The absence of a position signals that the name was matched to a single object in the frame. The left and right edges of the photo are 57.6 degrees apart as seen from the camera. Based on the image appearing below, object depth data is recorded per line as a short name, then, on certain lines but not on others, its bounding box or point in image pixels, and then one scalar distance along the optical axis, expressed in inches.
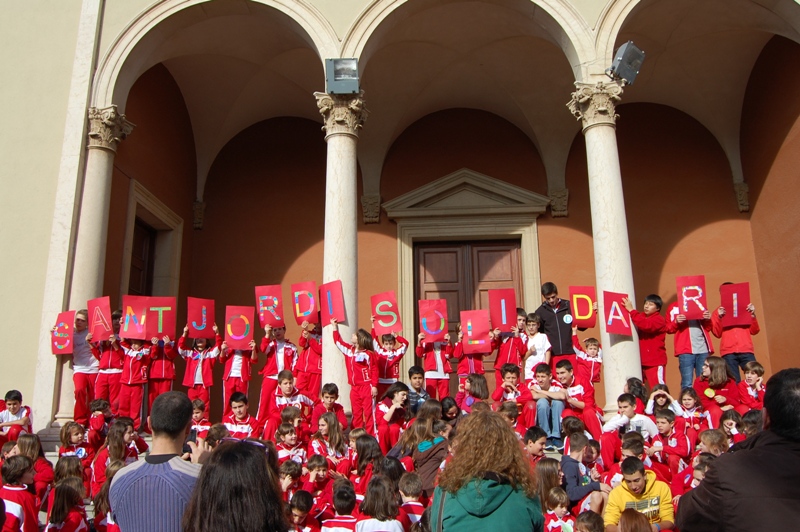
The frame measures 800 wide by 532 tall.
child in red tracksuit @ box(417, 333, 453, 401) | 352.2
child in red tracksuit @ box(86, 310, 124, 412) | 341.1
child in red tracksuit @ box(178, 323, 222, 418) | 362.9
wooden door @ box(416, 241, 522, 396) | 489.7
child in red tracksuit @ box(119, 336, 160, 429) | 339.9
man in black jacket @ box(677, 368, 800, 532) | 77.2
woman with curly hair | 97.3
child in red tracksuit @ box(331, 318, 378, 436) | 318.0
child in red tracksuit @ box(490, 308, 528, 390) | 343.9
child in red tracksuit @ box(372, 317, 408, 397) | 327.0
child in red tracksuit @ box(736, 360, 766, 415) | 283.1
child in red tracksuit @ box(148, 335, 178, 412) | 352.2
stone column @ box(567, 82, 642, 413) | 332.5
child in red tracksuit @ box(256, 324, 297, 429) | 348.5
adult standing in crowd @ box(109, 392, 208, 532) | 95.6
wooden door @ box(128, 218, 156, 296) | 455.8
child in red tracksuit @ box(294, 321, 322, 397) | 361.1
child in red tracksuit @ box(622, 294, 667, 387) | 330.6
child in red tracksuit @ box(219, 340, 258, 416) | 364.2
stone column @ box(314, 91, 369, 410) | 339.0
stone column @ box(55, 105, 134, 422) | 357.1
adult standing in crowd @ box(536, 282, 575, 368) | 335.3
